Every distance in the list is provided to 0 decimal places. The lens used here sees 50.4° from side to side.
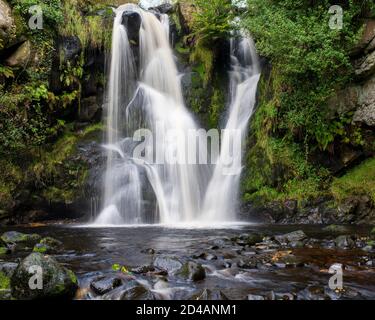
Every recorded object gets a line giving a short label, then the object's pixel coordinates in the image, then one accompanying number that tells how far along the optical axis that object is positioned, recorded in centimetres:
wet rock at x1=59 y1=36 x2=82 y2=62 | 1330
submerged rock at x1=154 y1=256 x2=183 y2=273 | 559
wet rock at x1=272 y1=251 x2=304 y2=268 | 601
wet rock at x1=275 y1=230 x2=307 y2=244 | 777
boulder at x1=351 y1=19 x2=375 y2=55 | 1127
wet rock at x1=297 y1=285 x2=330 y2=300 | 454
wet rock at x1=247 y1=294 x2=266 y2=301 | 454
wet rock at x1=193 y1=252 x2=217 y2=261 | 643
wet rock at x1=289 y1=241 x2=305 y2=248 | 737
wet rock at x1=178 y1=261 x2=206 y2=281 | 530
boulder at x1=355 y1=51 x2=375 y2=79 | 1127
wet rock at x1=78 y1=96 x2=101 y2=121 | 1380
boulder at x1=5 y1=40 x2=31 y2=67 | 1184
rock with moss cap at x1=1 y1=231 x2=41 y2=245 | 797
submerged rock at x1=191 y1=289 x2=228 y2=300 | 448
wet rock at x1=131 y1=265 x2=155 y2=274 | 558
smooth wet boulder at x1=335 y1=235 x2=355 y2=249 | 726
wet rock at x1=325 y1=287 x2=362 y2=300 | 454
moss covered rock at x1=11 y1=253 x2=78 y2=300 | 439
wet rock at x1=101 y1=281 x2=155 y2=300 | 454
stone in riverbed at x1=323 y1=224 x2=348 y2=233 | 903
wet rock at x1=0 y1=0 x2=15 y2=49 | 1138
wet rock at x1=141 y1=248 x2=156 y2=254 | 703
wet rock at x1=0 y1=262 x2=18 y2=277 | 516
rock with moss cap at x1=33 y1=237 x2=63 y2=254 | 706
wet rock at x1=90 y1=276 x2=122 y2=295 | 480
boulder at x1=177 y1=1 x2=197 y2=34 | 1644
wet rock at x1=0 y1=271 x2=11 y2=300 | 447
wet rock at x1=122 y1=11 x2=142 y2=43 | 1526
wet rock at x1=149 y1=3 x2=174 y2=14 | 1725
